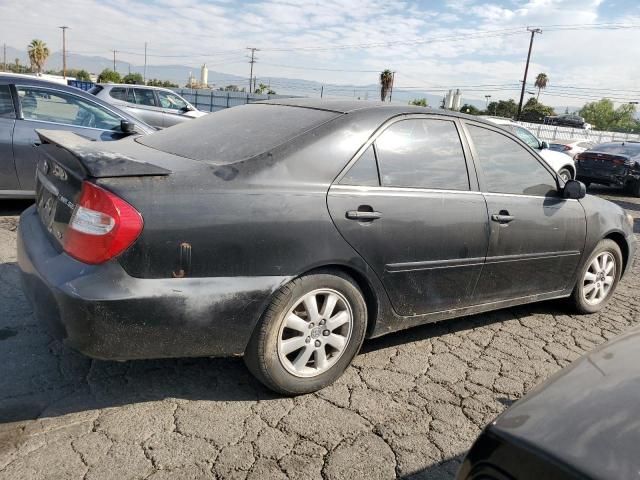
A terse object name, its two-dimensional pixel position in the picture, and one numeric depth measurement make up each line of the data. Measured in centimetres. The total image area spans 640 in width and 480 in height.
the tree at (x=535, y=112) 6469
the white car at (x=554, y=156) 1184
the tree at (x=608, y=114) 10181
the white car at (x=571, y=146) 1608
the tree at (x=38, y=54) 7138
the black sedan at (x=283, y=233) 237
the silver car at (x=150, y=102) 1268
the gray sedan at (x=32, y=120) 556
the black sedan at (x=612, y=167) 1294
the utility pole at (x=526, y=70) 4697
